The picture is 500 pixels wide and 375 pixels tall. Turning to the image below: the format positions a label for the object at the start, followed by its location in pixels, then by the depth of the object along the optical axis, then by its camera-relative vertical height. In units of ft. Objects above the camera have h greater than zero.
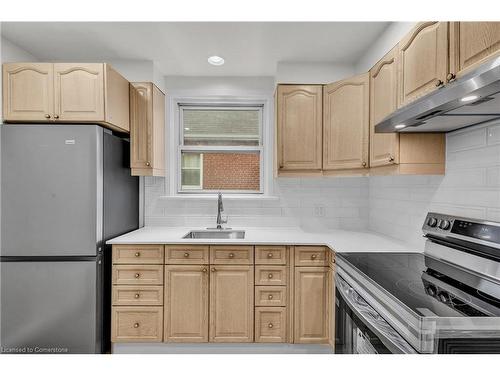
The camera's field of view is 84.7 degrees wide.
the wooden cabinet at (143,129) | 7.86 +1.56
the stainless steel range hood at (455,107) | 2.68 +1.05
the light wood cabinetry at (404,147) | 5.51 +0.80
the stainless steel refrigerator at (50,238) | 6.16 -1.25
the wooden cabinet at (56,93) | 6.42 +2.14
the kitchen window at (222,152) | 9.55 +1.13
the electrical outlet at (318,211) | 9.05 -0.86
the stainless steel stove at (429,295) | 2.80 -1.38
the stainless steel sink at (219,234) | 8.49 -1.55
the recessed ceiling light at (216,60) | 8.00 +3.67
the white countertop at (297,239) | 6.29 -1.42
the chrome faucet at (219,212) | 8.64 -0.88
